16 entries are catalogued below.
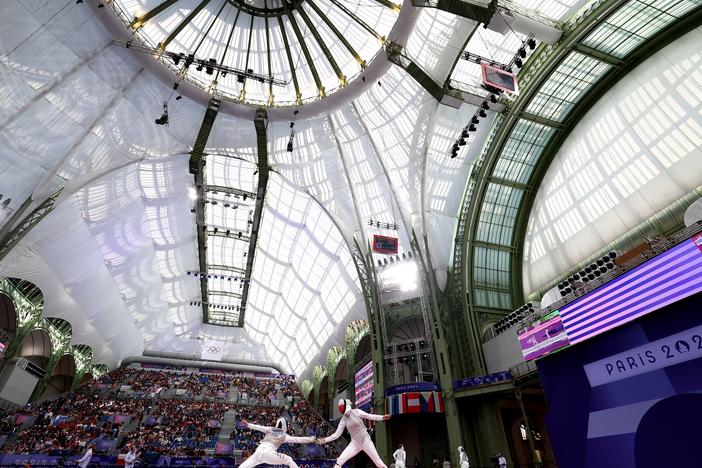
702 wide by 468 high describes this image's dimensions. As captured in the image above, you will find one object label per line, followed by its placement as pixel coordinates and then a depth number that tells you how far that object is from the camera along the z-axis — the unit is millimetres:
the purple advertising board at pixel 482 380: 22658
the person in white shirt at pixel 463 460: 12693
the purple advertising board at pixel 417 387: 25078
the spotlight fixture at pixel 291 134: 28556
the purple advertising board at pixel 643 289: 12219
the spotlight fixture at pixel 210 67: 23672
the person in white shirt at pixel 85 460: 18469
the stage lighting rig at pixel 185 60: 23438
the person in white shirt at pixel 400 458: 10977
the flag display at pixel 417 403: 24516
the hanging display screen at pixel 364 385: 31084
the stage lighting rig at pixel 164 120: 24625
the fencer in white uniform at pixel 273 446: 8211
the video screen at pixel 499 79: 18891
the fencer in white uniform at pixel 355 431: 8539
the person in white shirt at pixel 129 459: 18703
